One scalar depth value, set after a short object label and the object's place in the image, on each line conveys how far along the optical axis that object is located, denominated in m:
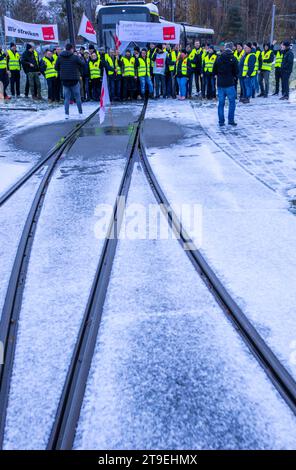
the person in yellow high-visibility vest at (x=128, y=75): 15.07
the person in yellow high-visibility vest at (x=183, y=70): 14.77
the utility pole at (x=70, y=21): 15.70
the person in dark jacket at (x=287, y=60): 13.75
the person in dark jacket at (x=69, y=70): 12.26
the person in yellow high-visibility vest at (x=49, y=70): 14.81
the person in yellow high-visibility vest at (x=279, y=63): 14.71
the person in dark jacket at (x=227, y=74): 10.16
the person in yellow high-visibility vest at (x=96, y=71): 14.87
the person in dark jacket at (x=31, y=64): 14.72
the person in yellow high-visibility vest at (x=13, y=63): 15.30
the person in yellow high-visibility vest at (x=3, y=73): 15.40
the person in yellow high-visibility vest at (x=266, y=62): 14.46
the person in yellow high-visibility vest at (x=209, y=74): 14.63
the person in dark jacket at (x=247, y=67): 13.77
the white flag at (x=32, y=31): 14.77
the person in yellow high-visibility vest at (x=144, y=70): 15.09
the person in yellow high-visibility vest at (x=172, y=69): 15.16
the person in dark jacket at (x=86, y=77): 15.05
